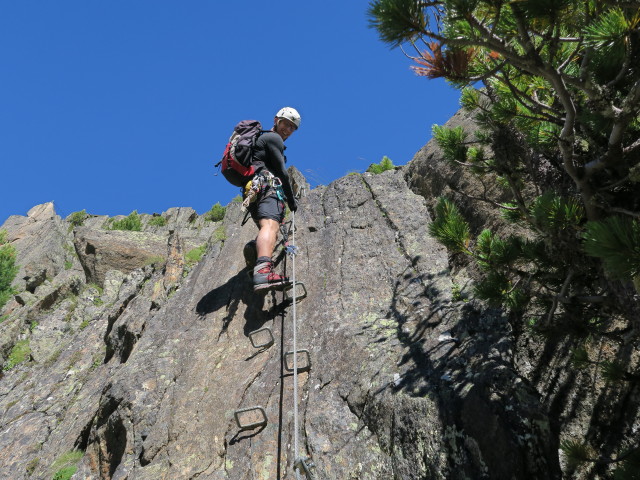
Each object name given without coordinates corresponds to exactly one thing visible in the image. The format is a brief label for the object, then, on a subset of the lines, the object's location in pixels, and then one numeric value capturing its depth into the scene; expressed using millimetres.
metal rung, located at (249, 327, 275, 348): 6624
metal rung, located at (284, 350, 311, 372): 5863
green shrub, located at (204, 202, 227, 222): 33844
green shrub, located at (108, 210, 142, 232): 36062
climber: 7984
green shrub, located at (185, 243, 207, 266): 13494
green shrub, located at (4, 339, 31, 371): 14055
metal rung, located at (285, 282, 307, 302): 7385
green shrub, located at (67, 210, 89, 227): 44216
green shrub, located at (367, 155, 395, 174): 11820
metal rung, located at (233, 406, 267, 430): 5203
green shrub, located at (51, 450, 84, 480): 6492
